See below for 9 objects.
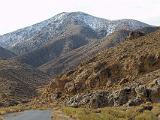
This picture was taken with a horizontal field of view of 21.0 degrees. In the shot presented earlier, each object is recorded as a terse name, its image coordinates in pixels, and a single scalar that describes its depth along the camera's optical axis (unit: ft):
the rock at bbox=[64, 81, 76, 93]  286.54
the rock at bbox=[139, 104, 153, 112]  154.27
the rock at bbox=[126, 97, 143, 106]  183.67
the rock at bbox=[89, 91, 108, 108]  203.83
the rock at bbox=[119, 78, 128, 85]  251.19
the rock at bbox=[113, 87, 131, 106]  197.90
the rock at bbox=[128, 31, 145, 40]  360.93
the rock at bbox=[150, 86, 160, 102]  188.14
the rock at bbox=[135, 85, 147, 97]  190.91
